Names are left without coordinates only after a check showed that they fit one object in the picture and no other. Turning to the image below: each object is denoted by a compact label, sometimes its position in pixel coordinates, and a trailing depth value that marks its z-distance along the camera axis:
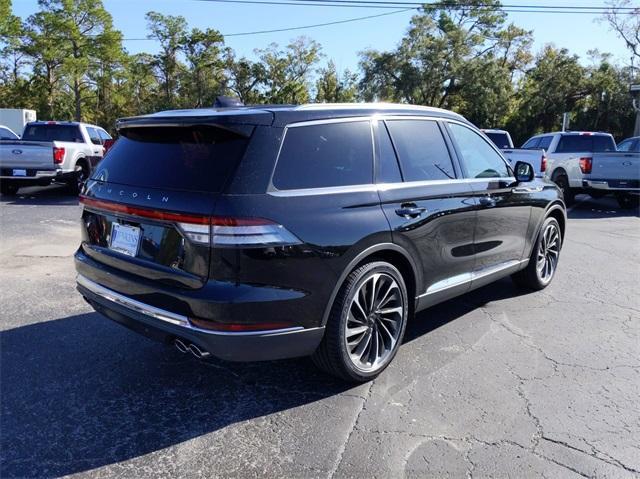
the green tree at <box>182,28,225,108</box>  44.31
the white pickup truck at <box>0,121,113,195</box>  11.88
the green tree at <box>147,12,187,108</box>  45.50
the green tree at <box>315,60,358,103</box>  48.50
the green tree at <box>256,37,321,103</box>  45.16
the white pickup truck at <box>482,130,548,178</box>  12.66
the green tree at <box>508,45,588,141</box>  39.62
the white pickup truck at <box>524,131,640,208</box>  12.37
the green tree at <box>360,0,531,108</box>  38.31
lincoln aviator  2.82
